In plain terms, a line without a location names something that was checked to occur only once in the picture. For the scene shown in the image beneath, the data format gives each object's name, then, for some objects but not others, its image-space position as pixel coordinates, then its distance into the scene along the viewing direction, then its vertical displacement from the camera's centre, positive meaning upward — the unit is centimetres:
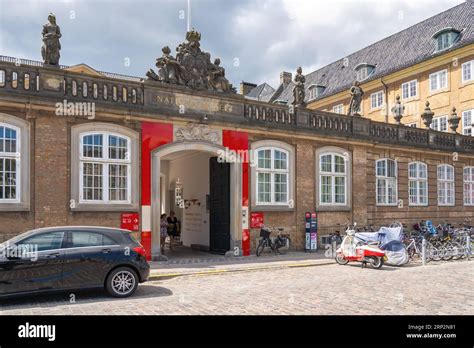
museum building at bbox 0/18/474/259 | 1341 +123
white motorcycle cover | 1527 -179
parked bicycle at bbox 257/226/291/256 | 1735 -197
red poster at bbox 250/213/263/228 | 1753 -117
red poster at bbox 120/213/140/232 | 1472 -101
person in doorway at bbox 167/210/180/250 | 2054 -164
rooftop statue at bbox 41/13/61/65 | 1398 +466
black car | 862 -141
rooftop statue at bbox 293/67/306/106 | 1947 +444
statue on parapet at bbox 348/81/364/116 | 2153 +430
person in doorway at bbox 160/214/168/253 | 1796 -157
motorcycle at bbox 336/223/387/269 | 1452 -207
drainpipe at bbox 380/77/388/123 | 3709 +809
